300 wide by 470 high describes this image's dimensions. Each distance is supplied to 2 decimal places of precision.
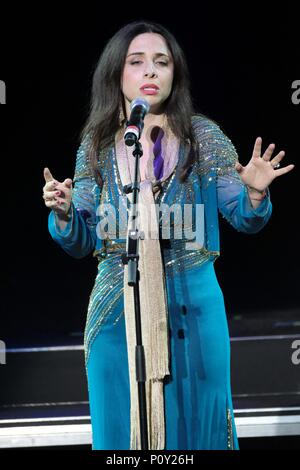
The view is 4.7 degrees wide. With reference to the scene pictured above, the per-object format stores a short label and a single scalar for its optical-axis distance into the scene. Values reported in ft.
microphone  26.70
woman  27.12
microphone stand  26.50
